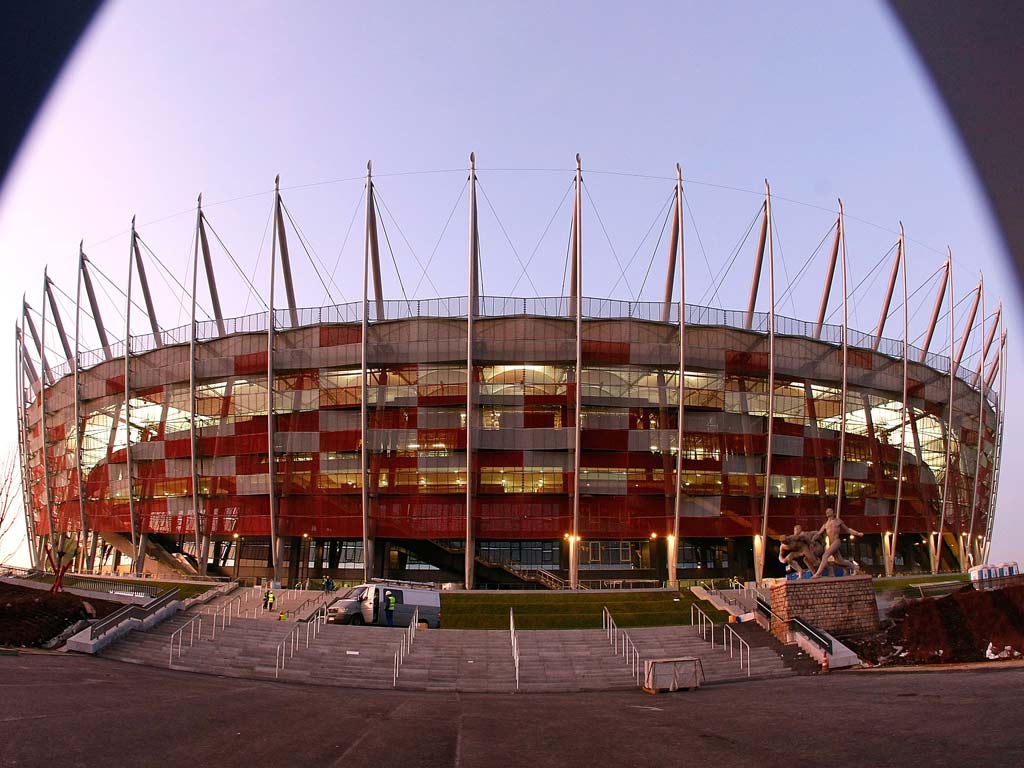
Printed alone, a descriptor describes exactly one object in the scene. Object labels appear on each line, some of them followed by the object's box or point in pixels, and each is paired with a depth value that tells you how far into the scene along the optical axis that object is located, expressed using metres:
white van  36.62
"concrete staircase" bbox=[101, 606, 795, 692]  28.41
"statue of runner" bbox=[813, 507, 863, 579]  35.03
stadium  60.44
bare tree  78.22
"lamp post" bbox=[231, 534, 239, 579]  67.50
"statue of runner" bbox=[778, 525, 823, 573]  37.49
